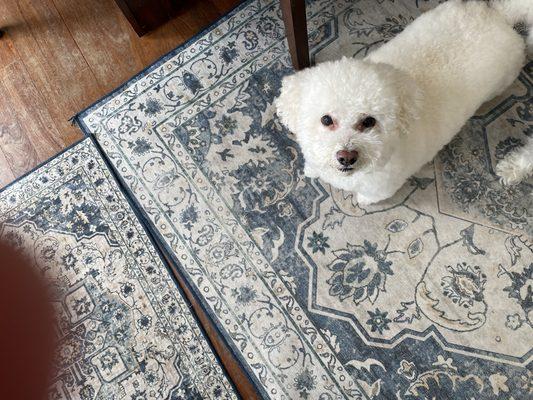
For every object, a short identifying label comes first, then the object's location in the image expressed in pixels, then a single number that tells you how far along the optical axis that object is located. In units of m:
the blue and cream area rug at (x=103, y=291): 1.26
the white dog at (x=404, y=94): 0.90
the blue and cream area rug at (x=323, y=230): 1.21
